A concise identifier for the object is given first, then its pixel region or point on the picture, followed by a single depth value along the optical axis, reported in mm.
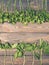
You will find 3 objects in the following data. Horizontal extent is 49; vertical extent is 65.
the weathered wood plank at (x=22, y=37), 2107
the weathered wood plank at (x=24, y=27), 2117
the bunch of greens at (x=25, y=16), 2154
